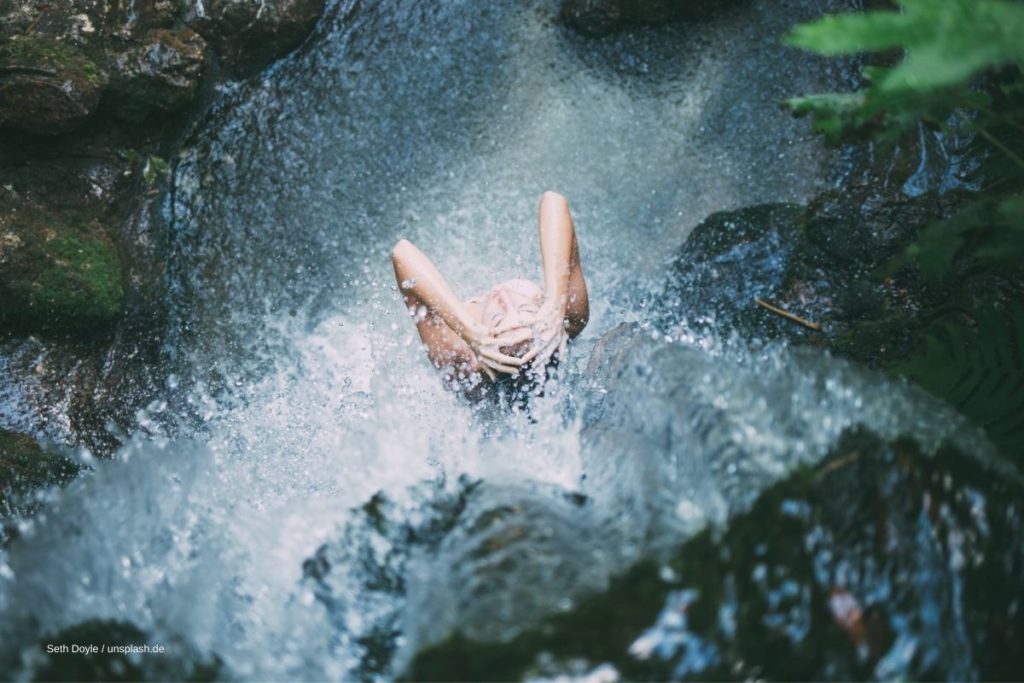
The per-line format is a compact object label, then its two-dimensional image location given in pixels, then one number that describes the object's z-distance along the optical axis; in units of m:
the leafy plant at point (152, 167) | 4.09
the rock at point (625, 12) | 4.18
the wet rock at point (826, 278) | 3.39
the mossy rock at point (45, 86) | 3.62
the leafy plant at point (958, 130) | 1.91
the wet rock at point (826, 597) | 1.91
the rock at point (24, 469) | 3.36
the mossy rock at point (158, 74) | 3.88
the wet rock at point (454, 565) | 2.04
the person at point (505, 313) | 3.19
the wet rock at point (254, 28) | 4.09
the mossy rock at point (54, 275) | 3.68
